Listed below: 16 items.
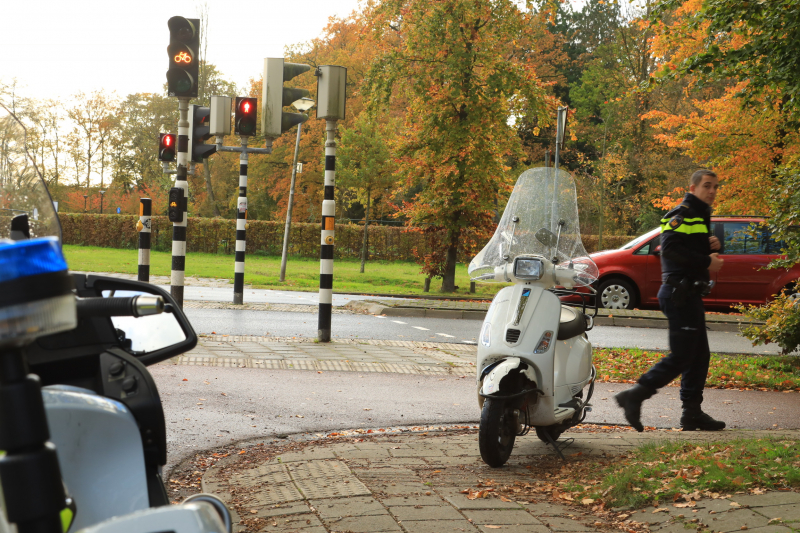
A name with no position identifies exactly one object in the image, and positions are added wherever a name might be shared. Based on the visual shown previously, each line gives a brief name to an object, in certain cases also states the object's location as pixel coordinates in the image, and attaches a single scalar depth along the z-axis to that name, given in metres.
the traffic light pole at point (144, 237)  12.35
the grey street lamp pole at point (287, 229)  23.86
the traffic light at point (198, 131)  13.27
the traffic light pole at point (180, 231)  11.12
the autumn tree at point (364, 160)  29.03
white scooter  4.87
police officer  5.78
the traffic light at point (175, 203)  11.37
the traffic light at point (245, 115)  12.95
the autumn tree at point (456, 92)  19.56
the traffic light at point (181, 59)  10.16
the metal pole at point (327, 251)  10.26
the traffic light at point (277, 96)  10.55
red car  14.97
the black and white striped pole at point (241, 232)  15.31
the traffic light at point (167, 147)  13.97
